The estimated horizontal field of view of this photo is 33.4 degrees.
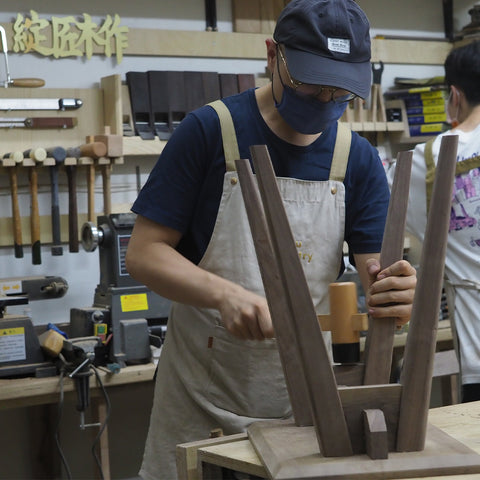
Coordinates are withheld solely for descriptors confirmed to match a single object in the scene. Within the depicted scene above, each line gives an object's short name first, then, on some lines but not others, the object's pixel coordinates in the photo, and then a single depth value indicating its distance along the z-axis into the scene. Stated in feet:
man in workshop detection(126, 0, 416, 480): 5.05
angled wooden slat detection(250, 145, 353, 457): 3.82
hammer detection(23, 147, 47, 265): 10.78
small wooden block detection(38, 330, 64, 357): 8.99
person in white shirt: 8.10
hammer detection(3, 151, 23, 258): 10.75
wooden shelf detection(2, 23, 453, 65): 12.13
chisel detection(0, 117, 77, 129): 11.14
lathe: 9.32
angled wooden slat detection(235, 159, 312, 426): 4.25
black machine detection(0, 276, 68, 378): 8.91
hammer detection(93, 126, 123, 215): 10.89
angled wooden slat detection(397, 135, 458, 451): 3.91
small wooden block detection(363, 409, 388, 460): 3.76
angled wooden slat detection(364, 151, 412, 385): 4.46
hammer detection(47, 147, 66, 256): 10.84
